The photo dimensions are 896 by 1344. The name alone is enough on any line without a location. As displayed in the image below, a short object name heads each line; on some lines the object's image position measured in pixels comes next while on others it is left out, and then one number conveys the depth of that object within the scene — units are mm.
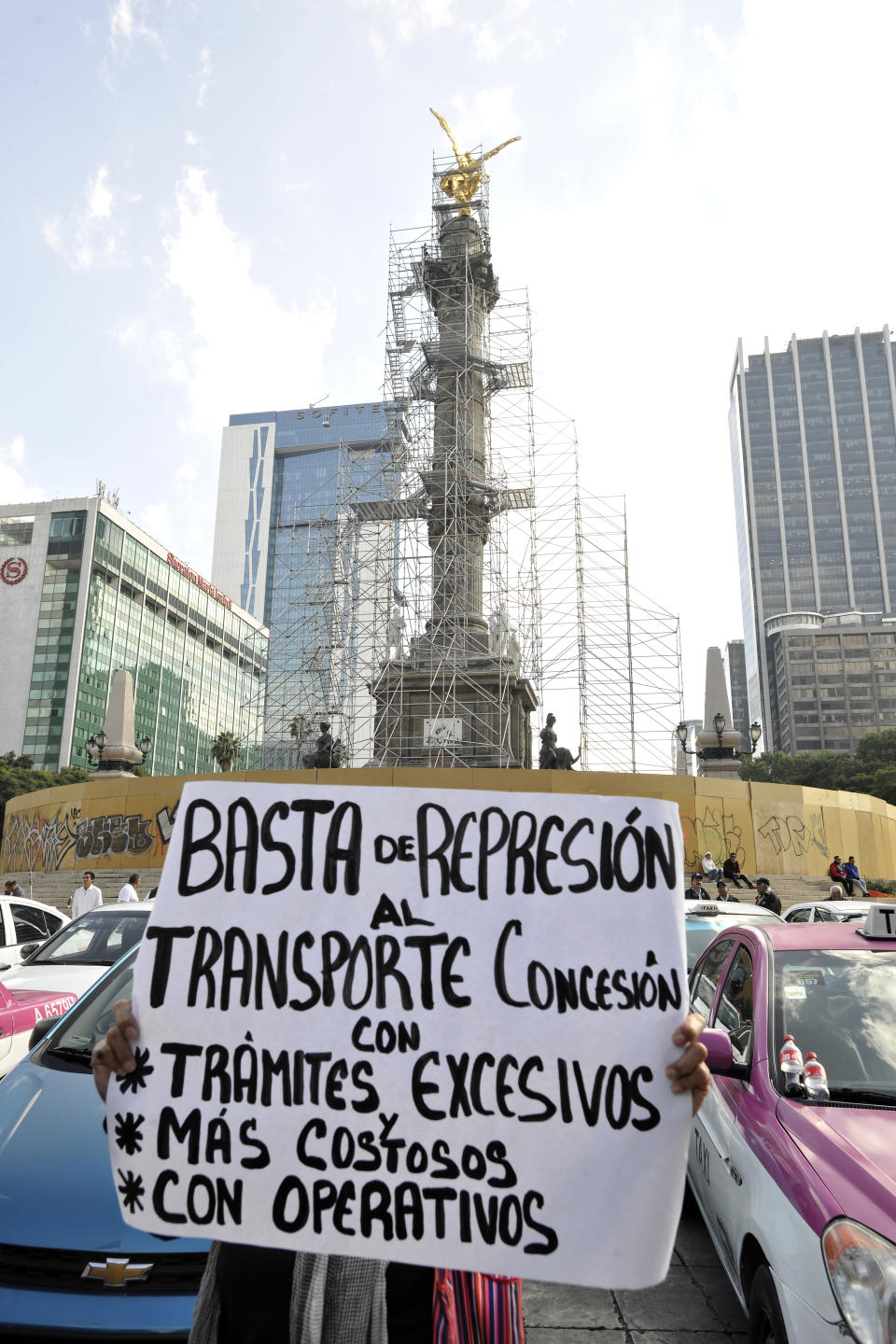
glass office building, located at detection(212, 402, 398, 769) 125750
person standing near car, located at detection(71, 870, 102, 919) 12008
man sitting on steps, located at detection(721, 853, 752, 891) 19906
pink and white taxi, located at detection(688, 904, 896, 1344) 2188
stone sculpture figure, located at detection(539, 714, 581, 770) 24344
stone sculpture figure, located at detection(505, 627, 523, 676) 27594
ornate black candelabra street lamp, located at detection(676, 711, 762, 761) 29438
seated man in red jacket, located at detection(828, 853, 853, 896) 17719
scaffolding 27672
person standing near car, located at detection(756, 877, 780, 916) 13914
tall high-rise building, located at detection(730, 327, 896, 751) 143750
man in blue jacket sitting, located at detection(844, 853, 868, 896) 17828
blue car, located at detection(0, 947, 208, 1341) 2803
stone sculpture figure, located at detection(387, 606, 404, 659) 29375
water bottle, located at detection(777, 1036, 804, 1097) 2941
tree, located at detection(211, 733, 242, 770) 70125
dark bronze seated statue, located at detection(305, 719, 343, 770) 25547
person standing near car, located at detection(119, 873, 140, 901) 11570
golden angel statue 36562
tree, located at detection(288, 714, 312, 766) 29291
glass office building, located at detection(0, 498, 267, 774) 77938
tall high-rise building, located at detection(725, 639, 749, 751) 161625
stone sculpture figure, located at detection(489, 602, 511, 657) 27875
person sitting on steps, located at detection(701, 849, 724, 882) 18406
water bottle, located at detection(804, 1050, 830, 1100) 2883
